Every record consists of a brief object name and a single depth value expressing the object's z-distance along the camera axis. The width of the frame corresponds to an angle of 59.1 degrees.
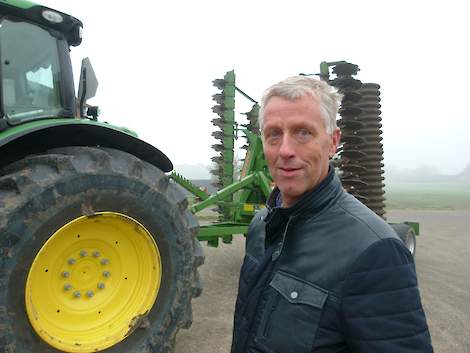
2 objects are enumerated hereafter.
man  1.02
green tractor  2.30
